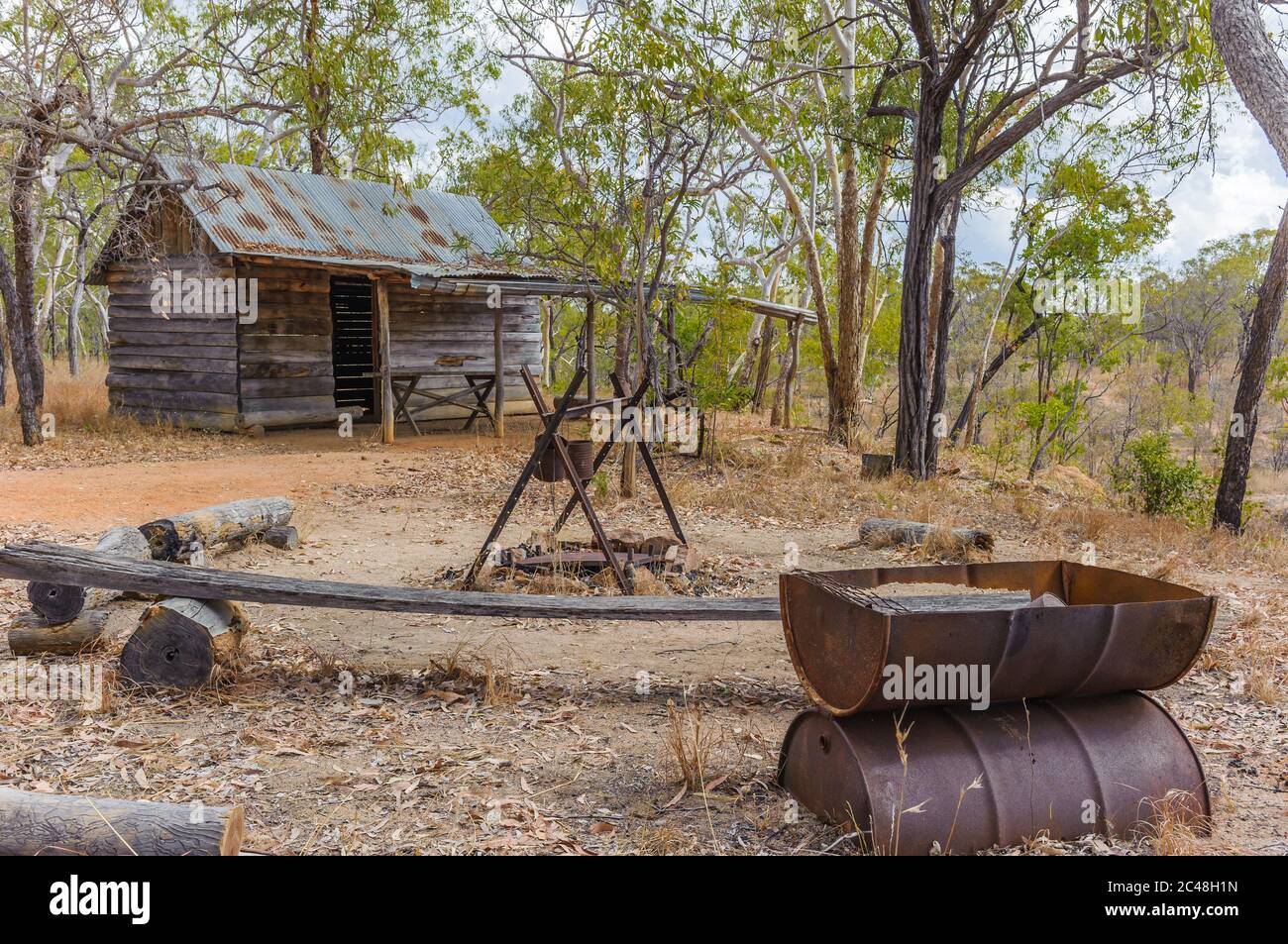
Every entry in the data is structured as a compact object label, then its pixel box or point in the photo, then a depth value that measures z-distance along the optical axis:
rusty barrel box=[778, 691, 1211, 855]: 3.86
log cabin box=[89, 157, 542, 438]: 16.69
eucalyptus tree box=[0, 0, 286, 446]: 11.63
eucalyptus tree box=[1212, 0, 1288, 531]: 11.08
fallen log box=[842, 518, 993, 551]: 9.20
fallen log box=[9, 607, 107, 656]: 6.12
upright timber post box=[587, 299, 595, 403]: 12.55
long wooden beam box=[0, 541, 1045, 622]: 5.73
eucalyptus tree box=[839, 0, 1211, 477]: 10.49
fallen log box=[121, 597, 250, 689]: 5.70
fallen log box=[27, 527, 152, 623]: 6.09
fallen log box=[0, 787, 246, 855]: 3.48
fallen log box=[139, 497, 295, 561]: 8.18
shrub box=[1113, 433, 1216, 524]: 12.53
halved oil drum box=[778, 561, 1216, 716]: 3.79
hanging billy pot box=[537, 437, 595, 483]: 7.52
